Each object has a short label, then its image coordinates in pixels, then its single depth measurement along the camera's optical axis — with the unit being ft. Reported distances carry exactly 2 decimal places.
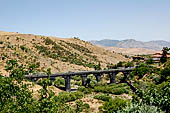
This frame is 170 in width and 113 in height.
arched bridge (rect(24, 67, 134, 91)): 215.51
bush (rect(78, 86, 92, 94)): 208.17
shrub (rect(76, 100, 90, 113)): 148.48
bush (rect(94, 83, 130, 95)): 204.44
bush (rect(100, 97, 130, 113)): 123.55
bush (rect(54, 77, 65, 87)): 243.83
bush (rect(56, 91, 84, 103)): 176.85
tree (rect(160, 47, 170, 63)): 257.24
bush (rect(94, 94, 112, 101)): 180.14
